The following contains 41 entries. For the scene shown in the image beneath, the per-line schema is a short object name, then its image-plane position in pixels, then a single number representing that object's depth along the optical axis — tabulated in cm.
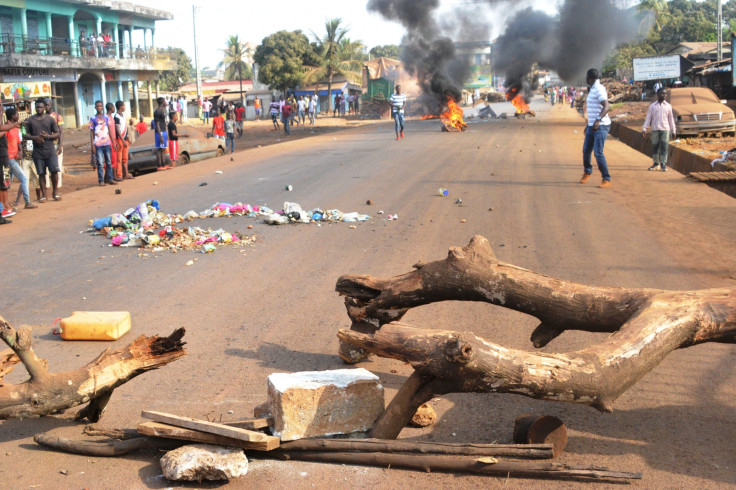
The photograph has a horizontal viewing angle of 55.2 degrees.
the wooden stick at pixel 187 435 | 360
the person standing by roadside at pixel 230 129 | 2325
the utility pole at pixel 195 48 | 4051
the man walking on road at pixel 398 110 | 2431
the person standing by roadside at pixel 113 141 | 1552
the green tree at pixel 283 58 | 5816
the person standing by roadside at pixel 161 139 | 1803
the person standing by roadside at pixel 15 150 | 1162
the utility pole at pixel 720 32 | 3775
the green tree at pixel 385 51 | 11944
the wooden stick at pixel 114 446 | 378
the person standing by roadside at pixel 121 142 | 1620
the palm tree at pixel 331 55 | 6097
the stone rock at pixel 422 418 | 412
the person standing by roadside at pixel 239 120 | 3397
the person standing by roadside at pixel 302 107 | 4488
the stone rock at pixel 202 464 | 348
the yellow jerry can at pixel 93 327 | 568
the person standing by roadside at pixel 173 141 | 1815
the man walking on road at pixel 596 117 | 1228
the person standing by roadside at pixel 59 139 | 1340
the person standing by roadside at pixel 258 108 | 5236
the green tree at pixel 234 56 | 7885
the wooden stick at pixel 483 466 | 348
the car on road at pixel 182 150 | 1838
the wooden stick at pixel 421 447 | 358
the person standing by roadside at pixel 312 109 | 4456
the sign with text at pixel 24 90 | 2164
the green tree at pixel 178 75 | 8038
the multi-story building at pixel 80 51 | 3669
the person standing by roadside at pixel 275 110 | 3762
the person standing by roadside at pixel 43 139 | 1251
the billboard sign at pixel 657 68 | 3962
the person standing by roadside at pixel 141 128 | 2066
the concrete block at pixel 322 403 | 374
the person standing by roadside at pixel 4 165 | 1129
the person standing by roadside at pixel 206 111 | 4611
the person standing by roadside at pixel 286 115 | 3534
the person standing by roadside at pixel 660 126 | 1529
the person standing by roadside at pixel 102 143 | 1472
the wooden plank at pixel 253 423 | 375
